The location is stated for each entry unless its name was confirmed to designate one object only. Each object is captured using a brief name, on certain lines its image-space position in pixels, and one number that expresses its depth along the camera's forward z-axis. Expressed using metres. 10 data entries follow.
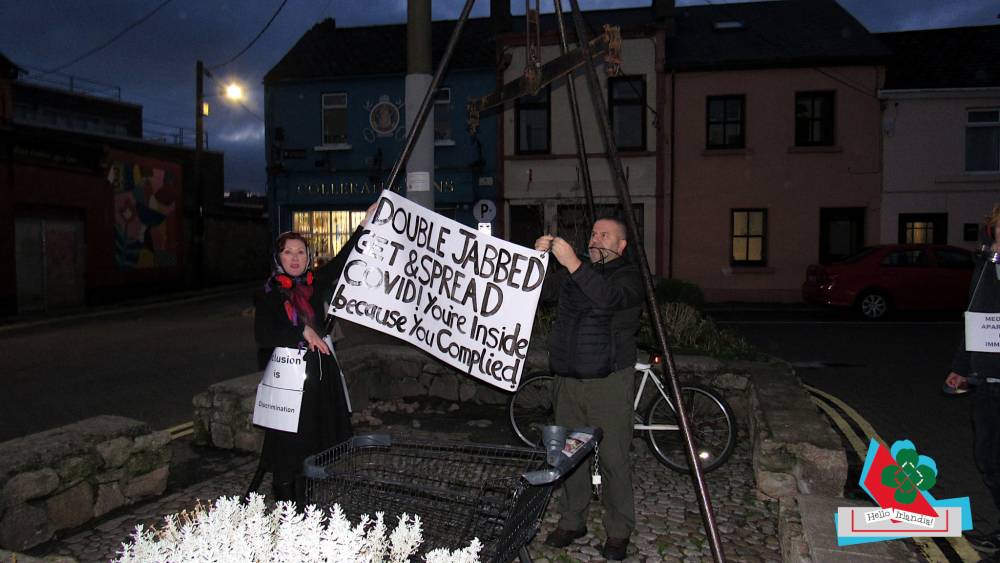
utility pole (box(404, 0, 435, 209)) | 5.65
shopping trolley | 2.45
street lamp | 24.38
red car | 15.16
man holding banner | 3.93
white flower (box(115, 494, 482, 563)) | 1.93
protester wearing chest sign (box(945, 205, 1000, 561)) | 3.85
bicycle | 5.45
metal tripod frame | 3.10
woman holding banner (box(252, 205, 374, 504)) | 4.11
